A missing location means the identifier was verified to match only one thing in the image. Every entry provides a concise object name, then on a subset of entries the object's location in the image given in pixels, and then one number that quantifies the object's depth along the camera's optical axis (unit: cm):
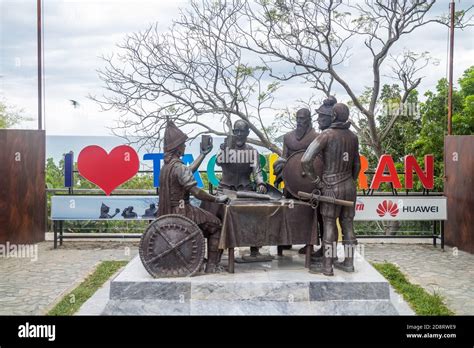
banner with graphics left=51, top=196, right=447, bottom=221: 1049
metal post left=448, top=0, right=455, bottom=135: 1160
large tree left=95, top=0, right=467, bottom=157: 1258
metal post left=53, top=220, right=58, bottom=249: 1055
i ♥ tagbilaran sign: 1045
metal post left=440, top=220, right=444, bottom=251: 1072
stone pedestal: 573
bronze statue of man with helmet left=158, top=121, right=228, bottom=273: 610
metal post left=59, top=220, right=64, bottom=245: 1083
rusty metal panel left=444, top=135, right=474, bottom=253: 1038
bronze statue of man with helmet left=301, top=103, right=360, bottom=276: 599
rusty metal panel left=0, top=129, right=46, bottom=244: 1053
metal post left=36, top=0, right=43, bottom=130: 1115
